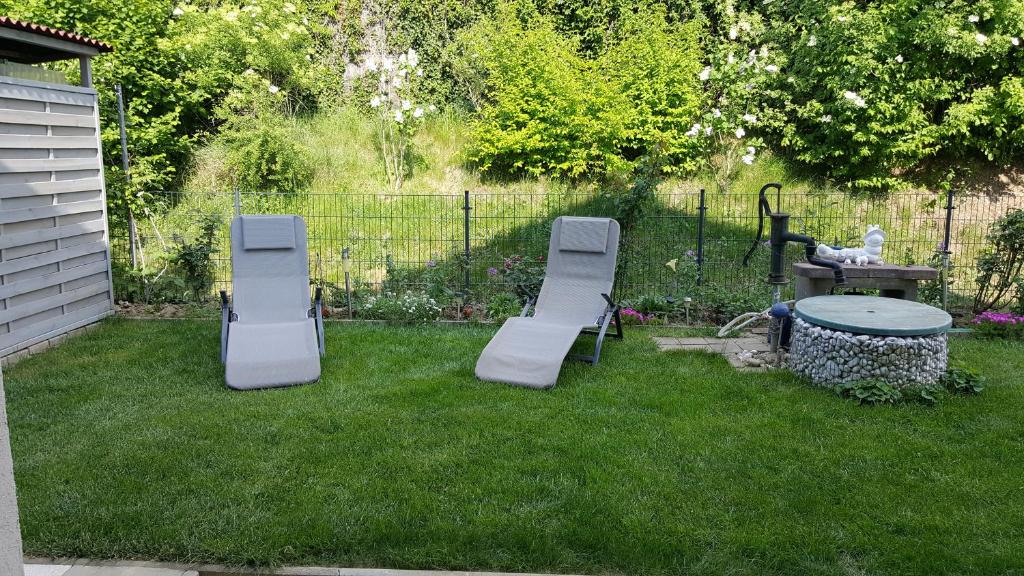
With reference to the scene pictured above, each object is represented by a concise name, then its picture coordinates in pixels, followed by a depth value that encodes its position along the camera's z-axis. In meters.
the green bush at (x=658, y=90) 11.09
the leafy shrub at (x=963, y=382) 5.08
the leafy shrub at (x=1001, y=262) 7.16
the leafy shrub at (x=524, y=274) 7.28
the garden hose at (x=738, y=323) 6.54
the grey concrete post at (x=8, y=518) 2.02
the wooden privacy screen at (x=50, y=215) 5.97
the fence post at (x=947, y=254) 7.09
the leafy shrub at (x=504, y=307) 7.39
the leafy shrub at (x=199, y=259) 7.62
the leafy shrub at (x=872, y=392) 4.89
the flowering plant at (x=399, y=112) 11.05
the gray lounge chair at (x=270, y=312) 5.29
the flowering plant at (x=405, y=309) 7.23
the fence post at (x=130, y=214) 8.01
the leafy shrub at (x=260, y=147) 10.44
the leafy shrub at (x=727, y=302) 7.39
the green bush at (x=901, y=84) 10.13
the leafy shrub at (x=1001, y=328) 6.73
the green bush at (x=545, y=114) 10.85
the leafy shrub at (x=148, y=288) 7.88
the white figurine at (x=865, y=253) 6.14
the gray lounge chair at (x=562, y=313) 5.37
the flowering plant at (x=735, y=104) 11.10
